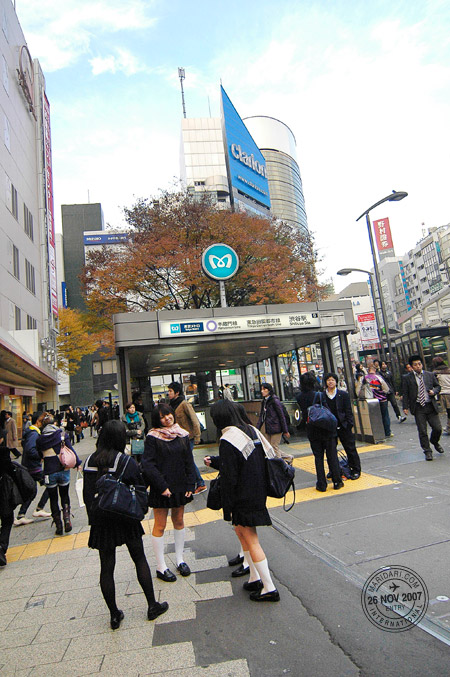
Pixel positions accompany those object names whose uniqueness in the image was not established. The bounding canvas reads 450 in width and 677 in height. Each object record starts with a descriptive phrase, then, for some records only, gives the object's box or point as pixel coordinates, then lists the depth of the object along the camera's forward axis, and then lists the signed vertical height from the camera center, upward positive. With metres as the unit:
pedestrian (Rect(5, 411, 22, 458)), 12.90 -0.27
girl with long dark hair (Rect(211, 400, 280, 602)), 3.27 -0.70
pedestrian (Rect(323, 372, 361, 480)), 6.60 -0.39
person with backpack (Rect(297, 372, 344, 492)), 6.28 -0.89
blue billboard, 65.50 +37.39
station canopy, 10.92 +1.92
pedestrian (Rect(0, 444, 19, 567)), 4.98 -0.84
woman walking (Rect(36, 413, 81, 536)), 5.94 -0.71
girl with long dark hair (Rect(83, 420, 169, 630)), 3.14 -0.87
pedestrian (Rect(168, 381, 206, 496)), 6.94 -0.10
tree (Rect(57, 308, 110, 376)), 33.25 +5.93
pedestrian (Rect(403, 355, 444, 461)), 7.60 -0.30
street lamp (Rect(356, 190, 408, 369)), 16.00 +6.87
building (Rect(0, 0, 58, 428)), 20.48 +10.71
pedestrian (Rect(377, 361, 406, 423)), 11.35 +0.02
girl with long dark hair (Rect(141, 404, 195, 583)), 3.83 -0.61
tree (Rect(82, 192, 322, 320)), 20.19 +6.77
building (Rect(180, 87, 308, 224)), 66.25 +44.51
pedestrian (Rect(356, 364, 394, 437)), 10.53 -0.16
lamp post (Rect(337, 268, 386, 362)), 20.59 +5.68
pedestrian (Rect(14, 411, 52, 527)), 6.78 -0.68
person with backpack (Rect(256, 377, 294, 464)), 7.29 -0.34
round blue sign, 13.70 +4.45
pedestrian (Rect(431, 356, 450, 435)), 9.40 +0.06
